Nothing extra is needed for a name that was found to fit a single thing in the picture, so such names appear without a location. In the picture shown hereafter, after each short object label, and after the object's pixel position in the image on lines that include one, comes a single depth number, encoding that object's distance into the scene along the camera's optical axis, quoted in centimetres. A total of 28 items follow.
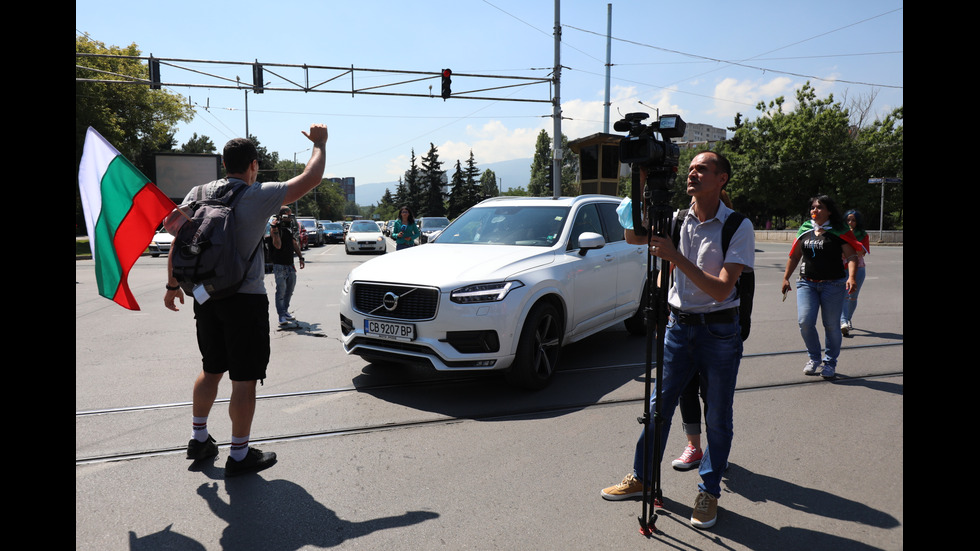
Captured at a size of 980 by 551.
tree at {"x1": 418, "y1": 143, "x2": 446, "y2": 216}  8969
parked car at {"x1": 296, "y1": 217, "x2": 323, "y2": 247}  3512
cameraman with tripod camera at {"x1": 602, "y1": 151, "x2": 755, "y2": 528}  311
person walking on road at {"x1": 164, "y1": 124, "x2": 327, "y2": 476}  356
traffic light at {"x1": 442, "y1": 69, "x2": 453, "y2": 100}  2090
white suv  502
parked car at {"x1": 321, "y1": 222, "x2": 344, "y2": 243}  3937
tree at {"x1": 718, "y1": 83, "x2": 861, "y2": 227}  4478
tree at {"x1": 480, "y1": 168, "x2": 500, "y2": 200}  11450
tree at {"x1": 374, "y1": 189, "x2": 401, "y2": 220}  12211
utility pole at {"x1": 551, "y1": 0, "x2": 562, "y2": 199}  2255
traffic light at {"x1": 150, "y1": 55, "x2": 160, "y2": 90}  1947
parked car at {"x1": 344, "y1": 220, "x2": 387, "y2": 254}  2706
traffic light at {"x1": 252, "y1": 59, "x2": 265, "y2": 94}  2006
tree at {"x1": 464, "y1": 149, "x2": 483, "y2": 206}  8512
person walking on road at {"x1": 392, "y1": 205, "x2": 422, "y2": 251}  1255
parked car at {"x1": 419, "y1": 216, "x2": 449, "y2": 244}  3108
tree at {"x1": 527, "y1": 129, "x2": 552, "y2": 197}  9176
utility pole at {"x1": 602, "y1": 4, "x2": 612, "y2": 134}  2921
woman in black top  600
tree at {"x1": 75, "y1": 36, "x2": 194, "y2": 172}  3519
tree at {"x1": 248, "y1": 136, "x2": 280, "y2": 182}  8556
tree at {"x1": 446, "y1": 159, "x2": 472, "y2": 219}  8439
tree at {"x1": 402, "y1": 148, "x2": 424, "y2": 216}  9399
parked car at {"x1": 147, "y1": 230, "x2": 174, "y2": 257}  2550
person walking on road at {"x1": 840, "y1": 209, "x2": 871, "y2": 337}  774
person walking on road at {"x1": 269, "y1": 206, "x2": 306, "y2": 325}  873
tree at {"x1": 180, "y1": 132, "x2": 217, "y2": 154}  7700
